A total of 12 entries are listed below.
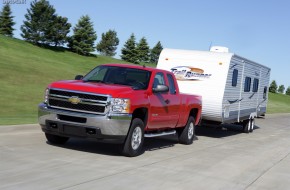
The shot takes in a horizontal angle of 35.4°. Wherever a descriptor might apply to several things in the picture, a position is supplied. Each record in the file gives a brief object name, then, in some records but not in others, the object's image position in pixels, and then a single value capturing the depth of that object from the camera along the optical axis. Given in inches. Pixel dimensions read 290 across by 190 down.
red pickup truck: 358.0
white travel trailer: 592.4
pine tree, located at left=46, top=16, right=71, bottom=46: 2705.2
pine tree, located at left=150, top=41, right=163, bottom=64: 4393.9
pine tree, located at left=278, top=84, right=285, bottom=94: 4901.6
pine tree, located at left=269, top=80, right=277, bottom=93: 4505.4
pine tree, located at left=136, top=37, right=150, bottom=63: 3507.6
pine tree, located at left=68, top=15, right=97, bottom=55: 2861.7
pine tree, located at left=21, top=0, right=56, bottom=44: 2657.5
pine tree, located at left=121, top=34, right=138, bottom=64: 3425.2
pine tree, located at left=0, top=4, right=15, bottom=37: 2950.3
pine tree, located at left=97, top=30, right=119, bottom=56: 4065.0
